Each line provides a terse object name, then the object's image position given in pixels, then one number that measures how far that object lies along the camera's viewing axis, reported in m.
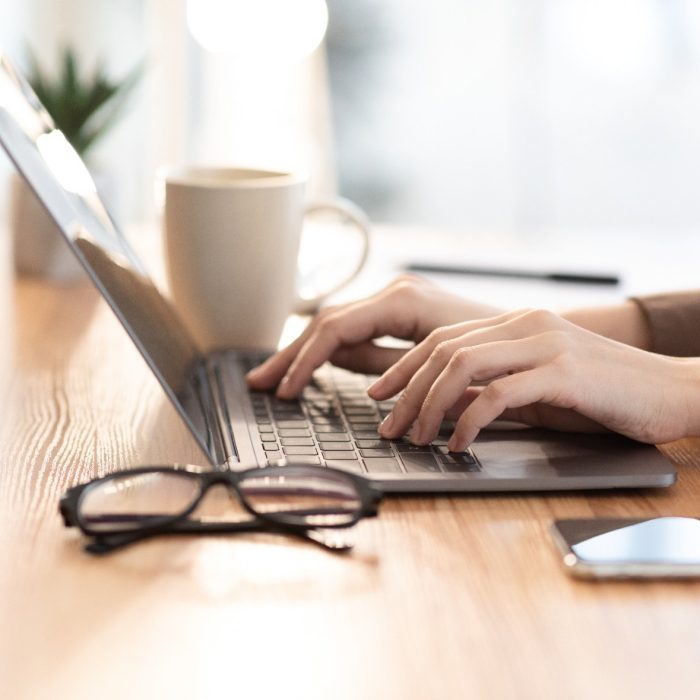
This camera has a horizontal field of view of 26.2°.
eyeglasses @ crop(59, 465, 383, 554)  0.68
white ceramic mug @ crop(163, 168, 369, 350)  0.99
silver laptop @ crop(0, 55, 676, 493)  0.75
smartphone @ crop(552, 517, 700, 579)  0.67
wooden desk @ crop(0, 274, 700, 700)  0.60
